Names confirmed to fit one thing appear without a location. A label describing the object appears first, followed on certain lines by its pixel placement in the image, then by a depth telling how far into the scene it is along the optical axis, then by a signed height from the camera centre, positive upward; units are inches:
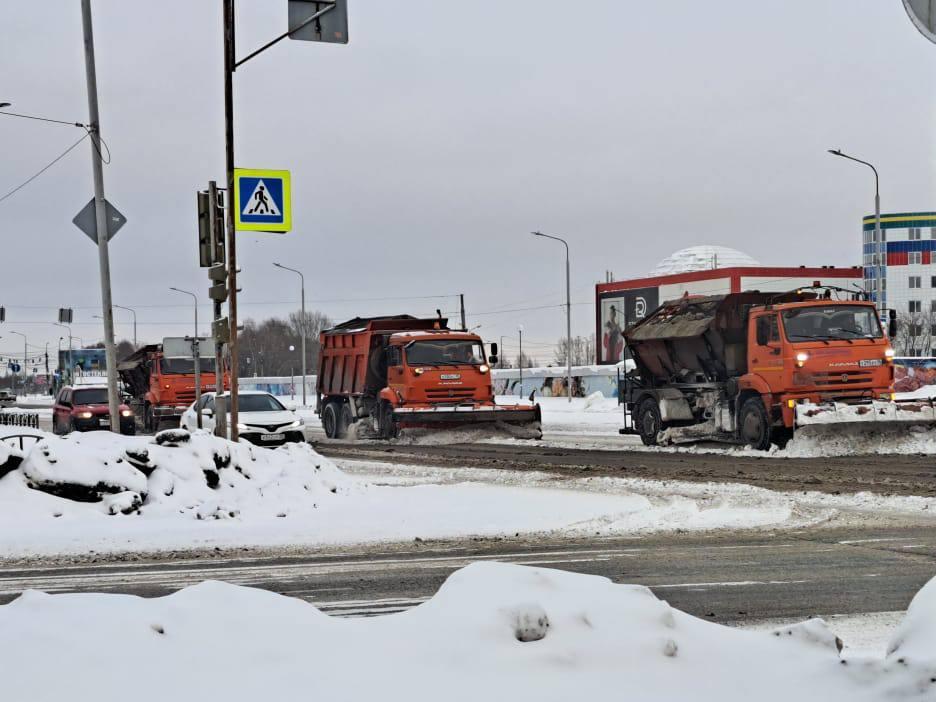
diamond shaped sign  864.3 +124.3
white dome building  4463.6 +430.1
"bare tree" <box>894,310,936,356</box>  4034.9 +113.4
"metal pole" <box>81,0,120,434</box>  869.8 +127.4
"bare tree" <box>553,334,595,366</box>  6005.9 +120.6
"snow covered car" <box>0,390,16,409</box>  3158.5 -19.9
